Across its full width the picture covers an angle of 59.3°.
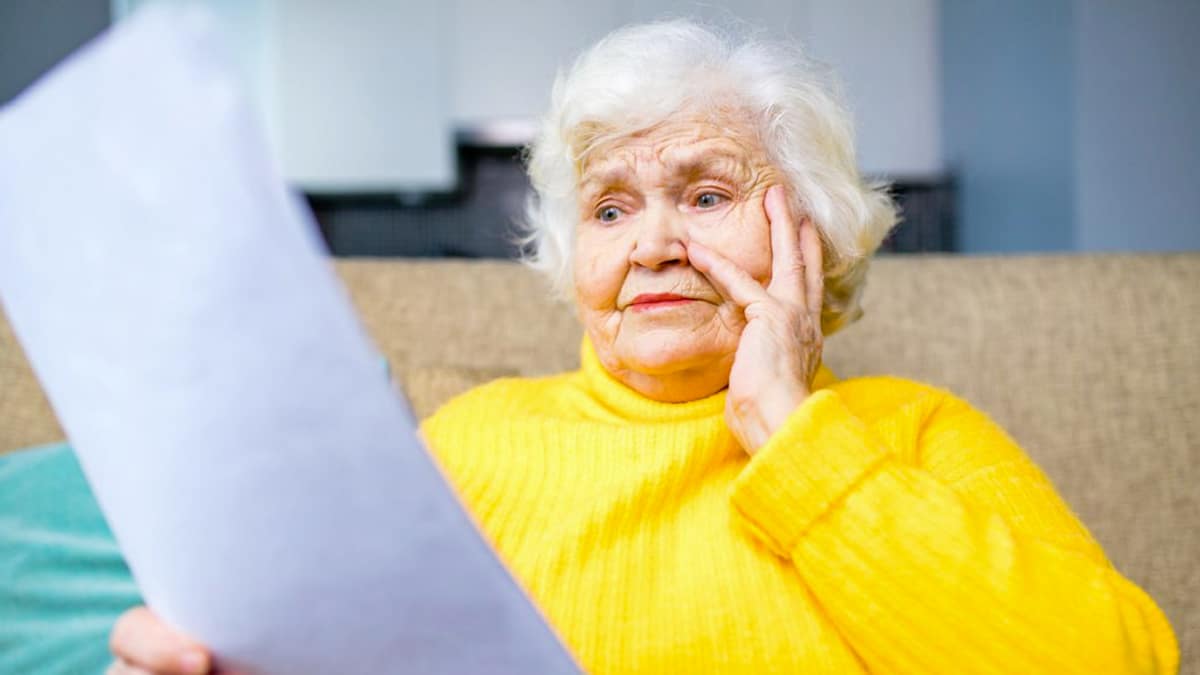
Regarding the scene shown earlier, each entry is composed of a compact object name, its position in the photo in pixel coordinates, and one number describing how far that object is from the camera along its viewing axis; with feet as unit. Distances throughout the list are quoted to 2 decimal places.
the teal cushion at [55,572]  3.58
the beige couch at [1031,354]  4.57
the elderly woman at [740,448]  2.82
